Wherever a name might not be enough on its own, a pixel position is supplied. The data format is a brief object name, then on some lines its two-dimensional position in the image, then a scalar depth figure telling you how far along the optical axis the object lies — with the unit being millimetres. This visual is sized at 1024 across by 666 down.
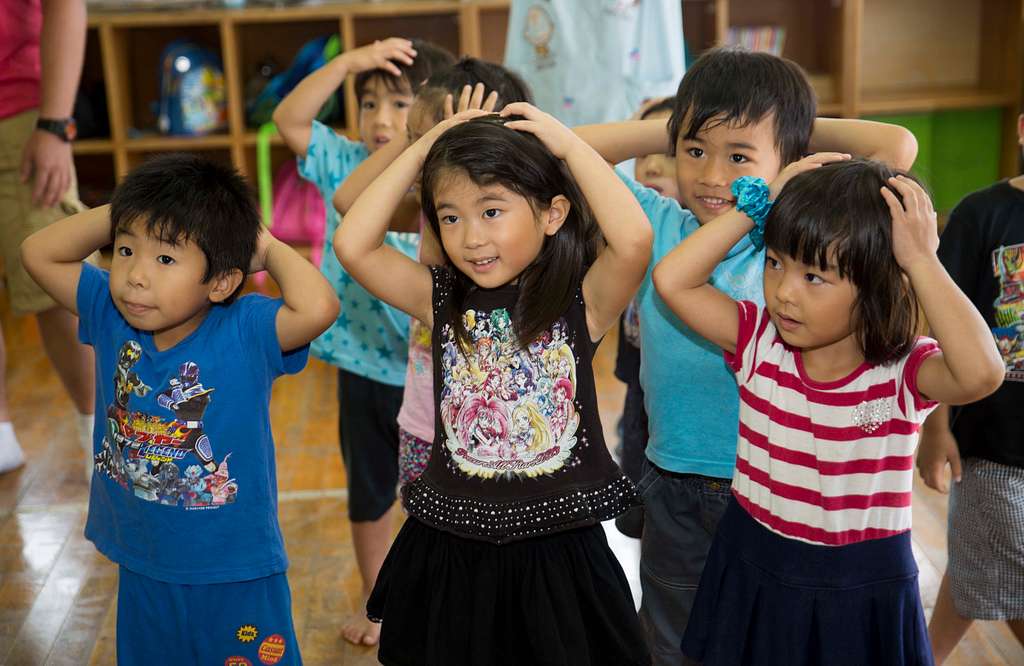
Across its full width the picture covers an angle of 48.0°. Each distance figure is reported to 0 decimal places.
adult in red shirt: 2959
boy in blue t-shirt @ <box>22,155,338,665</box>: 1726
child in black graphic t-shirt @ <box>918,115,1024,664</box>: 1994
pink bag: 5047
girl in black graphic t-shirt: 1604
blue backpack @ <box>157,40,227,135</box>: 5070
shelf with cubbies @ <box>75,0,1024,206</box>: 5004
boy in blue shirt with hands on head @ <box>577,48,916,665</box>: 1809
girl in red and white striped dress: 1490
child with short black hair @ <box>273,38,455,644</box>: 2342
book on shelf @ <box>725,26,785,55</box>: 5188
